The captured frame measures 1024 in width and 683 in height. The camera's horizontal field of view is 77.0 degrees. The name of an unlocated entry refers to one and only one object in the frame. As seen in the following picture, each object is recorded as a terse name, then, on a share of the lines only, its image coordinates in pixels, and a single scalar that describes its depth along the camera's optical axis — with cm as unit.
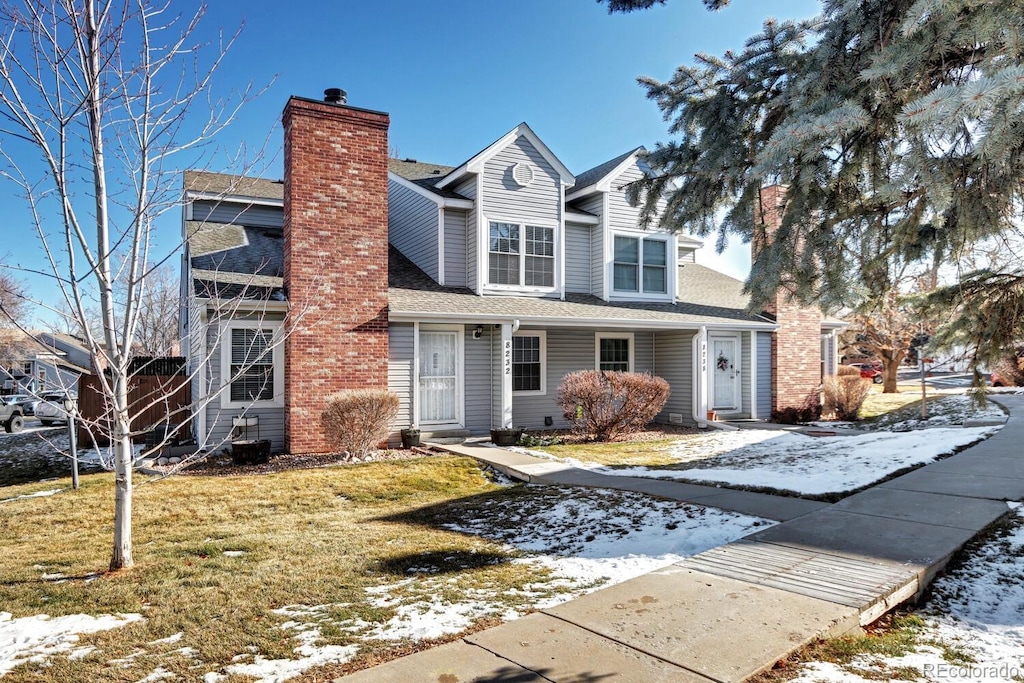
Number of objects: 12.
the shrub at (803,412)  1709
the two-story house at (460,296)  1168
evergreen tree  364
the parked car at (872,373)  3693
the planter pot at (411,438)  1222
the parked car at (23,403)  2075
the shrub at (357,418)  1075
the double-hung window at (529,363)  1497
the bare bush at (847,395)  1791
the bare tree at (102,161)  503
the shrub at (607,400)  1300
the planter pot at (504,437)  1236
